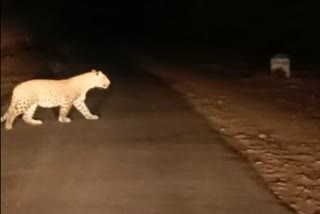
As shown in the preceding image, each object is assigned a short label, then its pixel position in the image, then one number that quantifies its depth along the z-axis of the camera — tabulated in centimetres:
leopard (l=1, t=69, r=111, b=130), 1152
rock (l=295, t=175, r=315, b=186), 815
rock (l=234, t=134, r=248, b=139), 1052
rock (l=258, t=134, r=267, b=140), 1039
